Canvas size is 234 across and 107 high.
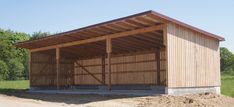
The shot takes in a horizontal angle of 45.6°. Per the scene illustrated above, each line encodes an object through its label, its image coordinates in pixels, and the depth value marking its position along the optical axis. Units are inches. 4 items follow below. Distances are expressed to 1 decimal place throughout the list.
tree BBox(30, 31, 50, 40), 2175.1
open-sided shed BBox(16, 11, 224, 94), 519.6
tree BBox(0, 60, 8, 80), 1622.2
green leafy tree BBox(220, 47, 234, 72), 2438.6
